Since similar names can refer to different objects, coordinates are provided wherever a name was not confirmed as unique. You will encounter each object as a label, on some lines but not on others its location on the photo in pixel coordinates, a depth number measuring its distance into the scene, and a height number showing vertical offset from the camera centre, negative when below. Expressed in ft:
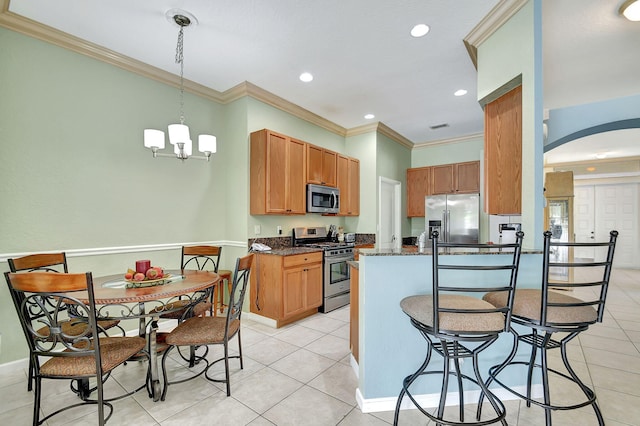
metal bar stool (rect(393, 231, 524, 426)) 4.63 -1.71
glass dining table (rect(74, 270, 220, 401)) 5.93 -1.67
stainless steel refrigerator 17.03 -0.06
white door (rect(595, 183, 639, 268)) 24.39 -0.07
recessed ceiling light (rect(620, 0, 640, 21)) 7.48 +5.46
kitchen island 6.50 -2.52
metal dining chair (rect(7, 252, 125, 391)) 6.99 -1.36
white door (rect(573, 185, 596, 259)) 26.03 -0.08
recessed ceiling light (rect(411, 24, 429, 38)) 8.55 +5.60
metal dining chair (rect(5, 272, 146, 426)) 5.06 -2.32
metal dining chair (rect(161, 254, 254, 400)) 6.77 -2.82
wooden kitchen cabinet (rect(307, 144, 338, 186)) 14.23 +2.57
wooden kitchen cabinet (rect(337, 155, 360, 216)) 16.33 +1.83
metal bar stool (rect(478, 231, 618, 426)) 4.85 -1.66
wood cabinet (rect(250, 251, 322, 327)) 11.44 -2.92
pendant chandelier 8.13 +2.36
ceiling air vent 16.90 +5.33
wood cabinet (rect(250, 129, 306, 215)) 12.12 +1.82
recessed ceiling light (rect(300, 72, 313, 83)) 11.35 +5.54
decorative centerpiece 6.86 -1.45
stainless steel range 13.33 -2.37
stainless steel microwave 14.03 +0.85
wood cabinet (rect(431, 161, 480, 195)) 17.93 +2.44
